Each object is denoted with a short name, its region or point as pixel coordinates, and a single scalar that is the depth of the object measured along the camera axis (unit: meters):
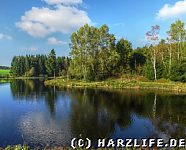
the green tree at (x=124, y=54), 57.59
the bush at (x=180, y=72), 42.90
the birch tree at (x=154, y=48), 46.63
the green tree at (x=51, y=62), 79.25
